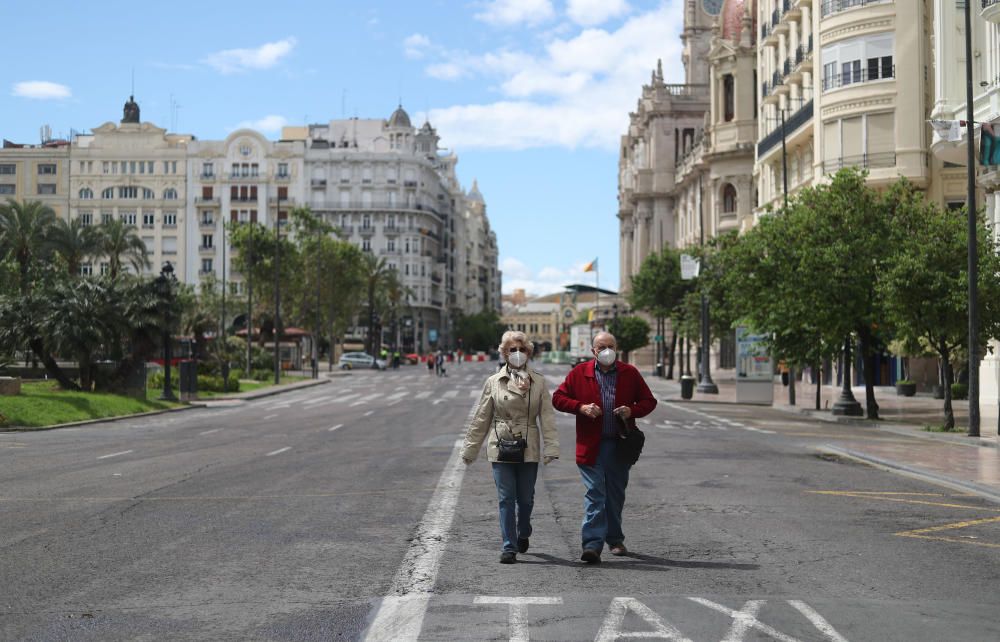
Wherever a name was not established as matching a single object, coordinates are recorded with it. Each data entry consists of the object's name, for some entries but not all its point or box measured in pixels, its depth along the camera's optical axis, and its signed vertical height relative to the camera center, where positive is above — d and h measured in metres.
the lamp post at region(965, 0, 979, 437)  23.78 +1.66
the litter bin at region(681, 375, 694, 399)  45.60 -1.59
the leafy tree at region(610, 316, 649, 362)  86.88 +1.11
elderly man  8.82 -0.53
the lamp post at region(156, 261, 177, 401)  37.84 +1.78
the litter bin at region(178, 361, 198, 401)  41.22 -1.22
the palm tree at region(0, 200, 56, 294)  56.81 +5.80
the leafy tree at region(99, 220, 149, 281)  69.69 +6.53
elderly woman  8.82 -0.64
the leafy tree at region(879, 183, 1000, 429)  25.94 +1.38
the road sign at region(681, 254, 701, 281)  49.38 +3.52
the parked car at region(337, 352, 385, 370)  94.19 -1.19
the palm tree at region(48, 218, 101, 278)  59.16 +5.60
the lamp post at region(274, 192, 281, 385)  58.72 -0.60
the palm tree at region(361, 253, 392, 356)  105.38 +6.50
